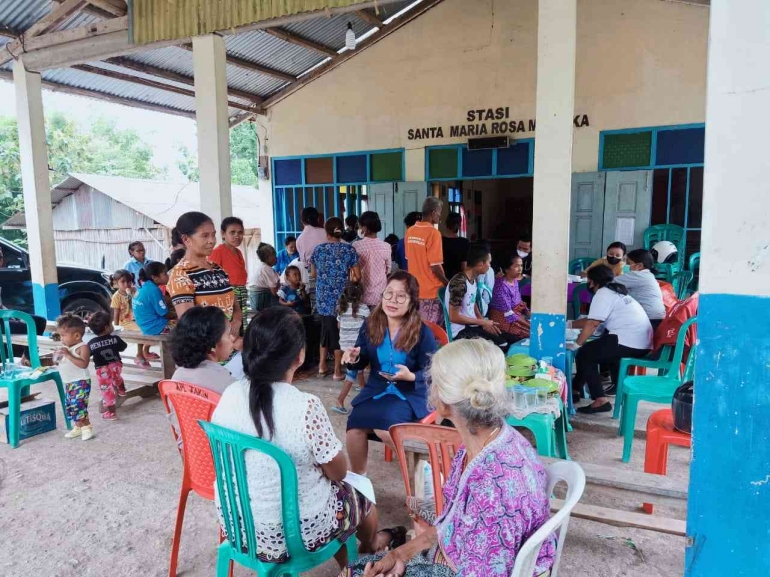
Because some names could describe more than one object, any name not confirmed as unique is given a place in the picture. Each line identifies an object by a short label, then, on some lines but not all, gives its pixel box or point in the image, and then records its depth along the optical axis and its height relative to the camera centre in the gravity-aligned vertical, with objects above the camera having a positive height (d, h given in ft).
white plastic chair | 4.20 -2.44
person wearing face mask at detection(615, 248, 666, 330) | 14.15 -1.87
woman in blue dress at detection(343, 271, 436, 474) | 8.81 -2.39
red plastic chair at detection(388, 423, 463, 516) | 6.01 -2.50
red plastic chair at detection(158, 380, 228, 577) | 6.82 -2.60
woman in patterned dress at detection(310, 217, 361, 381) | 15.84 -1.54
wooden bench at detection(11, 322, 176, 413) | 15.05 -4.25
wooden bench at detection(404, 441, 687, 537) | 7.48 -3.76
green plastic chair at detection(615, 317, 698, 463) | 10.68 -3.37
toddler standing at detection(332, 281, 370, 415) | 15.42 -2.53
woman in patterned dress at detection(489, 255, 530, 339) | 15.16 -2.28
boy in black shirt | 13.34 -3.25
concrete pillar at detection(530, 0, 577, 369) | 12.41 +1.32
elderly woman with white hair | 4.37 -2.25
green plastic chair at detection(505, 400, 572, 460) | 8.85 -3.38
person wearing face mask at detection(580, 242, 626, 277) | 17.89 -1.21
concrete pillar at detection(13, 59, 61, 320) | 22.25 +1.59
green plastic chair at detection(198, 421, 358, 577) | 5.46 -2.96
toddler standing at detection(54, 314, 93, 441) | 12.12 -3.36
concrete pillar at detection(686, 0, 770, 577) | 5.32 -0.97
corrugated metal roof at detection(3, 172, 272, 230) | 42.52 +2.67
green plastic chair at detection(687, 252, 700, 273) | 22.88 -1.72
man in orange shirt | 16.20 -1.05
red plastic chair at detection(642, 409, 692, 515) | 8.31 -3.41
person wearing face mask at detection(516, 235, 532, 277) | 21.77 -1.08
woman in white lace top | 5.65 -2.17
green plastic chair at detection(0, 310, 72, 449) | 11.91 -3.41
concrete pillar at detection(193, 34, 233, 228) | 18.62 +3.55
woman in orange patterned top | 10.41 -0.93
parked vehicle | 23.29 -2.68
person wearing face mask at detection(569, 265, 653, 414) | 12.73 -2.62
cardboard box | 12.30 -4.49
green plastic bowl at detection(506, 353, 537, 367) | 10.31 -2.68
